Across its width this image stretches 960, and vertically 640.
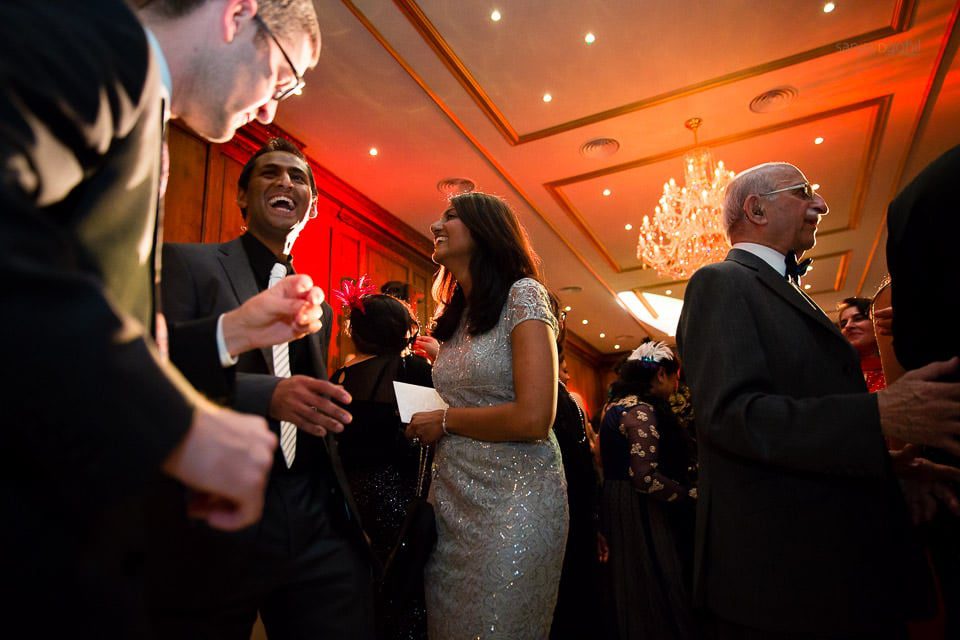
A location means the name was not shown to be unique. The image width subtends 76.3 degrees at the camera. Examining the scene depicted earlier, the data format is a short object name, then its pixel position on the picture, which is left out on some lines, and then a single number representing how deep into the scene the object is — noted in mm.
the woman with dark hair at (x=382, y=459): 2262
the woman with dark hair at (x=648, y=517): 2910
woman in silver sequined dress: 1602
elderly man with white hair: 1255
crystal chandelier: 5746
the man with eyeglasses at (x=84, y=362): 484
